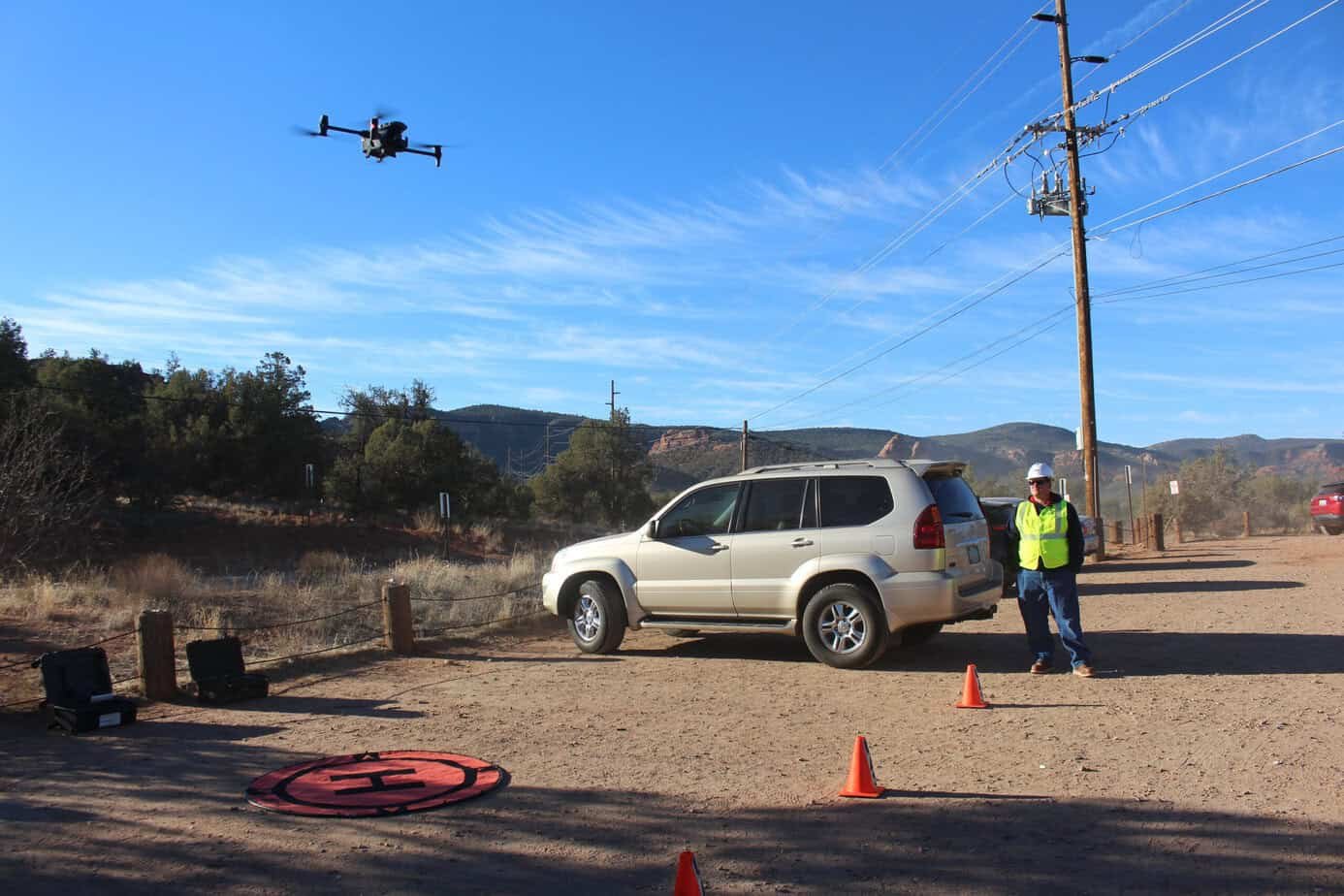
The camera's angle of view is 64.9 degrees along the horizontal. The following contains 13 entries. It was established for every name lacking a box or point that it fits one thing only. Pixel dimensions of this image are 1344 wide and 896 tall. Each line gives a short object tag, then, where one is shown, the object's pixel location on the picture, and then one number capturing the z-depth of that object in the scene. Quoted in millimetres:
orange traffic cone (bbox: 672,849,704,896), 3957
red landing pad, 5832
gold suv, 9492
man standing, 9172
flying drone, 11602
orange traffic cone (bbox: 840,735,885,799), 5758
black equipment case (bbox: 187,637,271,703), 9172
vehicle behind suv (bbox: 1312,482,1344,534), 29547
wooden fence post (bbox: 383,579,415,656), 11898
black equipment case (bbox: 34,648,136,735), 8062
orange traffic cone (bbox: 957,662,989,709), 8055
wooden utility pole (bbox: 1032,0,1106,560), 23859
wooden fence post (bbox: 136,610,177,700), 9297
